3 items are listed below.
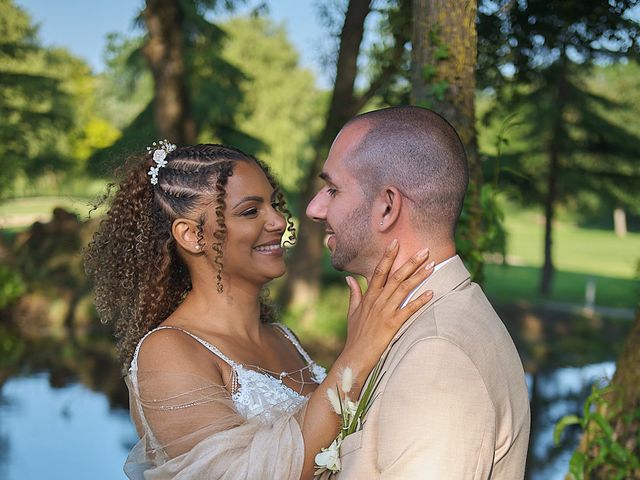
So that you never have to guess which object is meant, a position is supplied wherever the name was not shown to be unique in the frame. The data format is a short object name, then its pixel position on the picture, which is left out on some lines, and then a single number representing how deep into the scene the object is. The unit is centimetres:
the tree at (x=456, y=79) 353
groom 175
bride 250
